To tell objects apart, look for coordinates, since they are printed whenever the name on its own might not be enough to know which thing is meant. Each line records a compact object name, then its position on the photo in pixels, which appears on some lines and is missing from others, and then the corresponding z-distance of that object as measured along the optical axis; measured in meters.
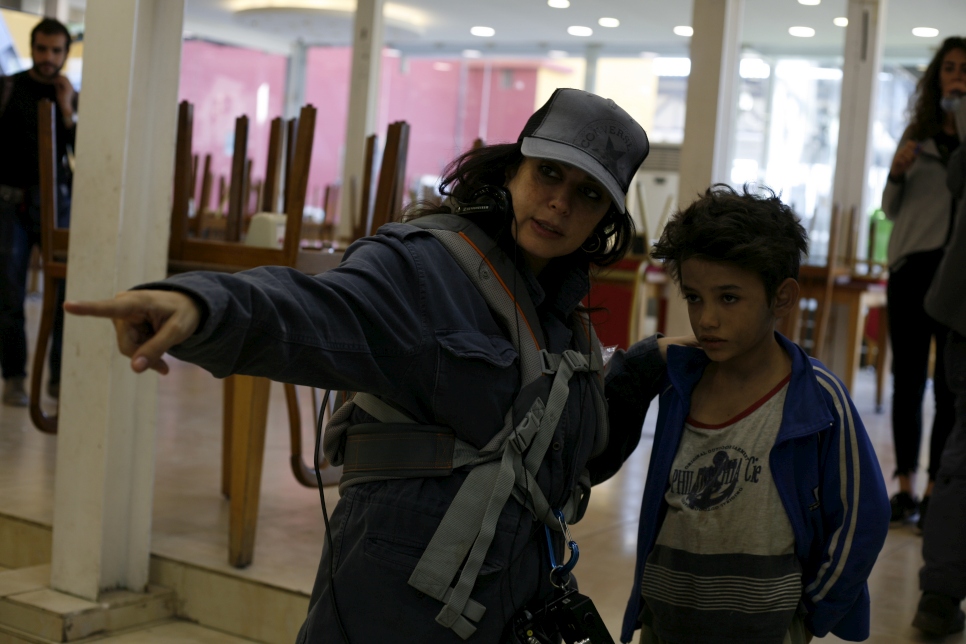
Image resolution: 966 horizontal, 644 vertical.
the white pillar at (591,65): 11.35
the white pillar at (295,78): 13.20
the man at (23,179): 3.73
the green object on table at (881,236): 8.16
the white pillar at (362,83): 7.36
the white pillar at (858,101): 6.45
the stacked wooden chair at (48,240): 2.98
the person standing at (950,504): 2.02
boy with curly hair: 1.30
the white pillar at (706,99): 4.63
